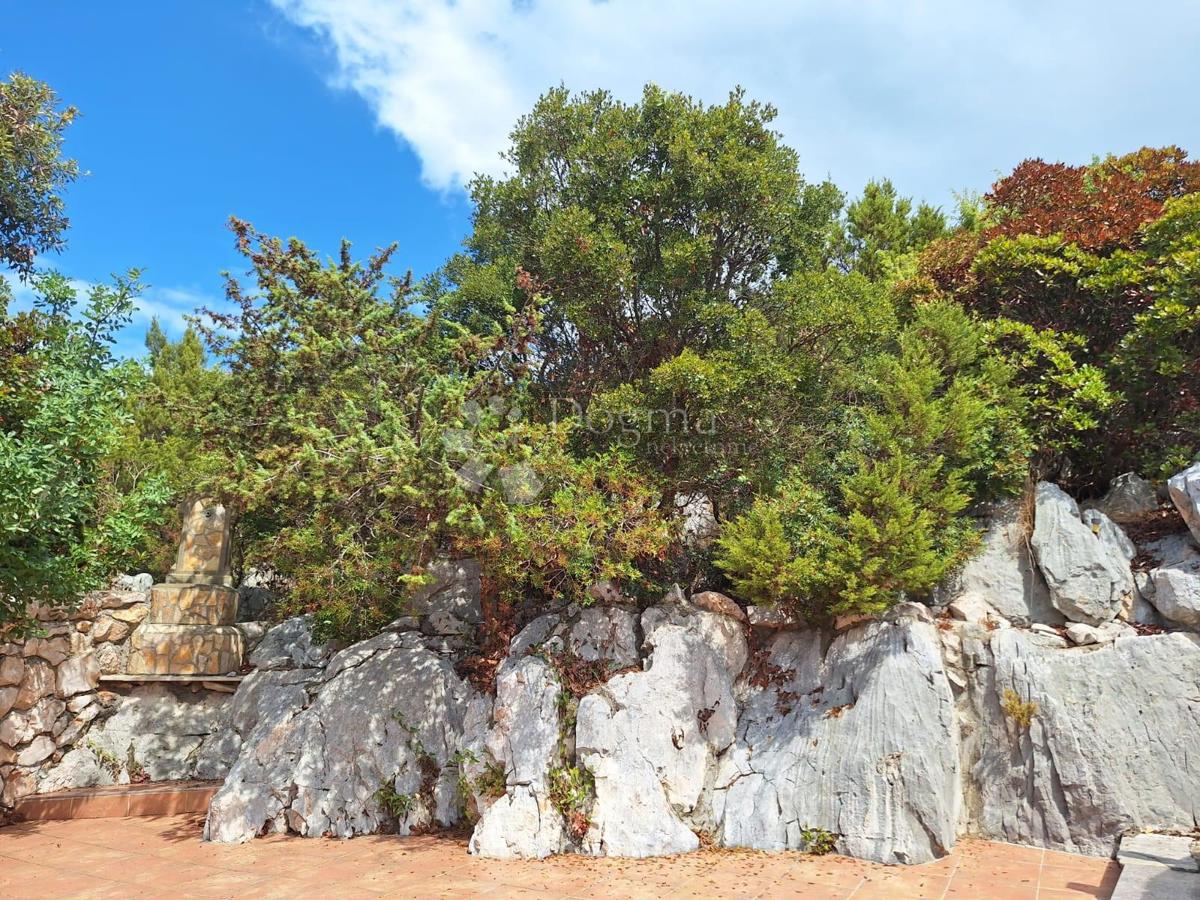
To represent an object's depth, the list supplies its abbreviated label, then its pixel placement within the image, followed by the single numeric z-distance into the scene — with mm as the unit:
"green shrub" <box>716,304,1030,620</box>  8070
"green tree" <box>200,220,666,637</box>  7898
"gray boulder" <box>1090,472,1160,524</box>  9234
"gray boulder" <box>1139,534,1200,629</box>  7891
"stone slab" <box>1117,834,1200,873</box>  6265
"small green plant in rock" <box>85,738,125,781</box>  10758
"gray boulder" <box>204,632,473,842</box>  8641
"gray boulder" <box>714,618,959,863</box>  7254
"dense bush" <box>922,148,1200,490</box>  9328
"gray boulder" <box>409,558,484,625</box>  10234
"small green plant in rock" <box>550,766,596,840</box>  7680
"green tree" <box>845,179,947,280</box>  15227
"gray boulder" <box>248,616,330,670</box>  10883
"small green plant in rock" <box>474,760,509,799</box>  8109
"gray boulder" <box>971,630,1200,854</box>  7215
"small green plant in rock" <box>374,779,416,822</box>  8625
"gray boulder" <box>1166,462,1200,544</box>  8211
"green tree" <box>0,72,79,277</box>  10945
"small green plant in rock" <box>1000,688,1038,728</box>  7801
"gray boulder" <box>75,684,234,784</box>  10922
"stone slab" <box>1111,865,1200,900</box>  5586
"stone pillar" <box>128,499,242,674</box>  11414
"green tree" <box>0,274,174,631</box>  7855
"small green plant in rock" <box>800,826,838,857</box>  7344
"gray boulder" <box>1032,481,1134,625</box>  8516
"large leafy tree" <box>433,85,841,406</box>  9992
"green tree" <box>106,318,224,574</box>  11023
